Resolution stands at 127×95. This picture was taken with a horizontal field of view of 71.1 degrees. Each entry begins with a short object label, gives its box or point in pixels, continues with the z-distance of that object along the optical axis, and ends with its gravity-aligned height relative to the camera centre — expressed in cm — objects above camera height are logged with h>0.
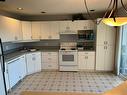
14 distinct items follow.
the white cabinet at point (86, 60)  364 -72
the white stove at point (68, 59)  367 -69
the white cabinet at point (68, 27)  381 +67
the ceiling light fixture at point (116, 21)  116 +29
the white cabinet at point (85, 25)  374 +74
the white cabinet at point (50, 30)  386 +56
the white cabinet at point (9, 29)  256 +45
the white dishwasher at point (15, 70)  239 -83
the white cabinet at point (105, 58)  353 -63
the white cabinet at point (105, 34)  346 +32
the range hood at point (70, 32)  384 +46
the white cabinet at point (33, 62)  342 -76
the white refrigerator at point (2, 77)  208 -80
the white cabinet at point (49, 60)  374 -73
